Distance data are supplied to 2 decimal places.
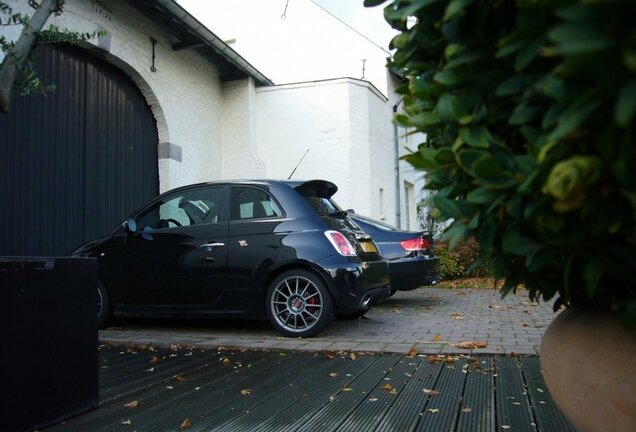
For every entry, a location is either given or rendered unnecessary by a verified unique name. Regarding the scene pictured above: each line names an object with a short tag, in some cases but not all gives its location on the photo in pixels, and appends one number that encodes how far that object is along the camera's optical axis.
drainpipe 16.41
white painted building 10.16
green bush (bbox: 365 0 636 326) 1.21
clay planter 1.81
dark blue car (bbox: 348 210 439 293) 8.14
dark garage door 7.62
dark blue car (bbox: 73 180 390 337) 5.90
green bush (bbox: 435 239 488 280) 12.55
